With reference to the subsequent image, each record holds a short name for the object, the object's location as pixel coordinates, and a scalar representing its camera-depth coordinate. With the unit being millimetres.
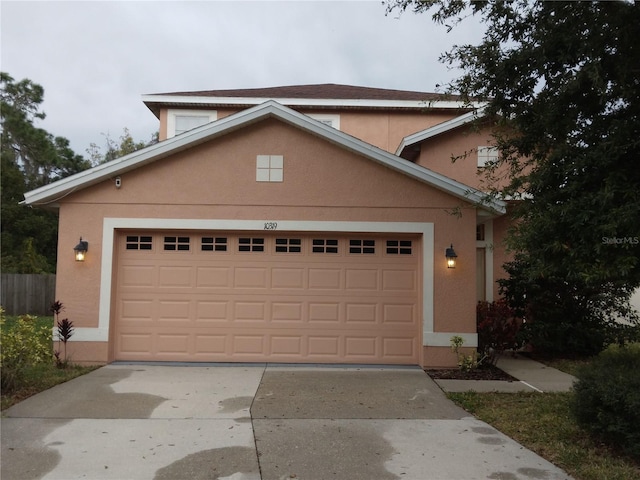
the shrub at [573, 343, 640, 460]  4570
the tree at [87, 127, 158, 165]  27828
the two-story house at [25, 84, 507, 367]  8930
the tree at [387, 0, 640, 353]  4453
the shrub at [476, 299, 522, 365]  9133
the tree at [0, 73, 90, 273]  22406
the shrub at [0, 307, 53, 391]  6703
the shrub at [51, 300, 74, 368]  8539
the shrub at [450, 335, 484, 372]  8648
